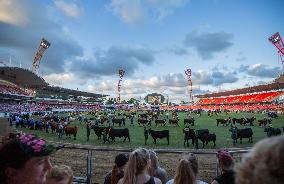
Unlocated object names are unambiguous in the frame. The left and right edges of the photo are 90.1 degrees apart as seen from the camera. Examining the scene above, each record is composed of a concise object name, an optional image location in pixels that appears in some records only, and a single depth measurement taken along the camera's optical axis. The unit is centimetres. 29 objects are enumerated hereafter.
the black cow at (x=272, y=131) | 1042
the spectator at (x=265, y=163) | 67
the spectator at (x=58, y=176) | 189
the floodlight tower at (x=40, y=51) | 4476
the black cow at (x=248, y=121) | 1669
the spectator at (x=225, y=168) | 199
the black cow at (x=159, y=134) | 1027
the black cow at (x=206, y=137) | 930
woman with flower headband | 120
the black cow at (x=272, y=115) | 2196
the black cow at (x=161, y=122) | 1756
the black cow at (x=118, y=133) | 1076
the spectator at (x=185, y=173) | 207
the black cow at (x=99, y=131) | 1171
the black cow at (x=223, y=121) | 1670
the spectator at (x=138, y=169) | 210
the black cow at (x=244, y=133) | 1014
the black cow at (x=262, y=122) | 1594
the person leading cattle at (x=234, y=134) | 975
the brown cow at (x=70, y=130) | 1182
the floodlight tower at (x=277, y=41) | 4141
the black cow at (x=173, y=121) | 1748
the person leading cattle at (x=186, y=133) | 926
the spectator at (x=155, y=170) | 298
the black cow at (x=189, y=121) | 1744
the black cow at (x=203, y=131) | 993
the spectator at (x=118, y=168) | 266
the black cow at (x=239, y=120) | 1699
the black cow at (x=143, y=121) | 1790
